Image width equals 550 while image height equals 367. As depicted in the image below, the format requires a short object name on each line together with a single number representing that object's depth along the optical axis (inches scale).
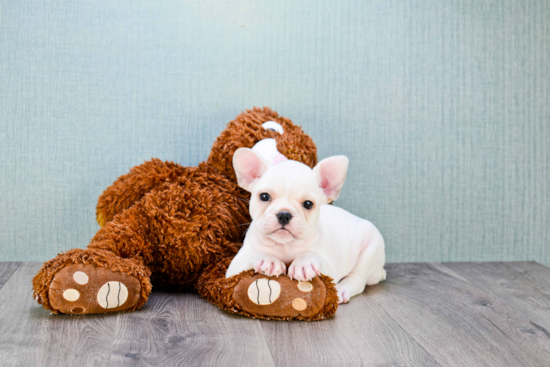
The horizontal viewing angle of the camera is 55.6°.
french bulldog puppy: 47.7
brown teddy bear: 46.8
